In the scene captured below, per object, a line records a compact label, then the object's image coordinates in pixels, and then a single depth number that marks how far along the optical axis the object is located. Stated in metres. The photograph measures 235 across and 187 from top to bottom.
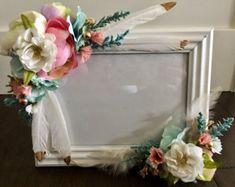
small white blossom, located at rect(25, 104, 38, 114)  0.59
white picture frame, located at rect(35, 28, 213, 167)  0.60
